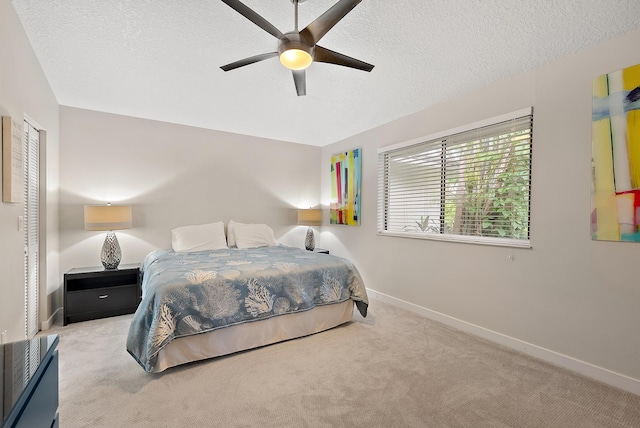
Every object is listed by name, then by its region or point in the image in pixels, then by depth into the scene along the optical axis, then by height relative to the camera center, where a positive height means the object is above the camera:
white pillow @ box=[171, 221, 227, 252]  3.78 -0.28
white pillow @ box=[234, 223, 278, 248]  4.16 -0.28
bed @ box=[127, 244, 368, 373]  2.16 -0.74
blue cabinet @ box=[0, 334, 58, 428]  0.78 -0.49
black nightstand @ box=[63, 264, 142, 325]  3.14 -0.83
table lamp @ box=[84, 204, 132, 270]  3.26 -0.06
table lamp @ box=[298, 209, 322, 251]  4.86 -0.07
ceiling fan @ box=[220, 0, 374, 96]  1.64 +1.12
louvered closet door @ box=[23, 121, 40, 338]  2.58 -0.03
